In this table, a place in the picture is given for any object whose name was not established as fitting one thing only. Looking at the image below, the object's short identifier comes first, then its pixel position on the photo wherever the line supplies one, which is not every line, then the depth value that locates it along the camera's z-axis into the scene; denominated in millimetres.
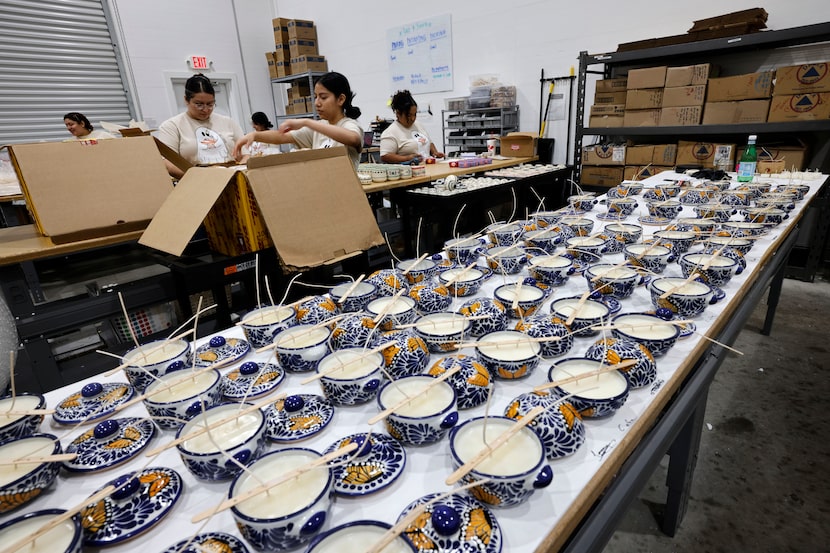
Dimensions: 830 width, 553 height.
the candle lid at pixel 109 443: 660
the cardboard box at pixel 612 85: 3816
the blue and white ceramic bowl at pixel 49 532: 507
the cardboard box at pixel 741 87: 3104
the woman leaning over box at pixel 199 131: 2836
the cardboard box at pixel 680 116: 3426
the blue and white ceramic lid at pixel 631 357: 782
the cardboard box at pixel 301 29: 6574
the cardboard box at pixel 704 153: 3277
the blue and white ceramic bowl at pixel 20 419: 710
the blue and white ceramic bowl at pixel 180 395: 724
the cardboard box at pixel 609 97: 3846
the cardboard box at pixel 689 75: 3322
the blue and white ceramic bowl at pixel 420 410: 648
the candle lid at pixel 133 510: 535
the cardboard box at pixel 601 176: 4016
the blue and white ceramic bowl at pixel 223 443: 600
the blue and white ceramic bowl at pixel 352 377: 754
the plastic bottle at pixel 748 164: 2604
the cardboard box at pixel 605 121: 3883
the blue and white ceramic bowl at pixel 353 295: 1121
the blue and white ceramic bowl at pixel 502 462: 543
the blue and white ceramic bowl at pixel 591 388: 700
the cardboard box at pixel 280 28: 6645
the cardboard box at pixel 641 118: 3623
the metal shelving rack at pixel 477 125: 4883
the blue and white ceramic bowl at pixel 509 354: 803
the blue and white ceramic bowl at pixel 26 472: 589
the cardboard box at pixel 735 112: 3141
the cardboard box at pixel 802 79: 2863
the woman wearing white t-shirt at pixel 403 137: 3723
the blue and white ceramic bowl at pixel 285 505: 500
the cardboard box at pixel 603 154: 3934
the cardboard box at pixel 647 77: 3508
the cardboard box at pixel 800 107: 2906
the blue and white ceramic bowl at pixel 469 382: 732
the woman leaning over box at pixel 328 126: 2383
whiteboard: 5469
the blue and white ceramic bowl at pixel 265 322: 984
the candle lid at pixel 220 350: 901
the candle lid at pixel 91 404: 773
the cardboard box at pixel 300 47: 6648
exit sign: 6272
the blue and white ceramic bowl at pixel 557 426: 635
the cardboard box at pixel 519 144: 4492
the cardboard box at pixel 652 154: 3648
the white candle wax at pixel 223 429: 646
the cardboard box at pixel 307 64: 6656
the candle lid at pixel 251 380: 808
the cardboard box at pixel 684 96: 3373
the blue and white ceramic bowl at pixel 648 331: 878
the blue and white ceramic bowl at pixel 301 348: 869
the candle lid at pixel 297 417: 690
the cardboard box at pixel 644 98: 3576
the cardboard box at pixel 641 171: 3729
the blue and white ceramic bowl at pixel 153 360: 836
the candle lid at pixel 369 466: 586
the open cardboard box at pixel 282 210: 1513
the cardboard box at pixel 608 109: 3852
